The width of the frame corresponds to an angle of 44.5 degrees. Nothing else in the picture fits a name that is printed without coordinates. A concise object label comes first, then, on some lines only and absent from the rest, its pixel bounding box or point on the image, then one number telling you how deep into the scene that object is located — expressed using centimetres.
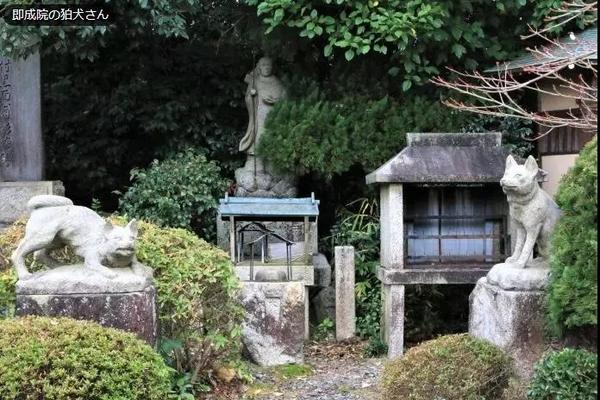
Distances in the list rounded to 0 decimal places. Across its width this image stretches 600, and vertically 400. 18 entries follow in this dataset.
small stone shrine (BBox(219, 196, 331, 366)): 812
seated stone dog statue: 646
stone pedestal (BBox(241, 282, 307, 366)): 810
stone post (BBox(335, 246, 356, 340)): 916
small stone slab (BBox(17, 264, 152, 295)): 601
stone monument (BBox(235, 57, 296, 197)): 1102
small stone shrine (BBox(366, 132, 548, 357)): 841
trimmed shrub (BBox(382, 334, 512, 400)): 555
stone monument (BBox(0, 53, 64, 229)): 1022
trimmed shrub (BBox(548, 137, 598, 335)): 536
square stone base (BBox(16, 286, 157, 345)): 601
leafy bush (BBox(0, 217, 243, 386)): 665
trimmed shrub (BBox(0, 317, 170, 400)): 494
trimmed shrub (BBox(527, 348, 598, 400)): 514
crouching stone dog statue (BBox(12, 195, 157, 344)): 601
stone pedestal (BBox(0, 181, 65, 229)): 1023
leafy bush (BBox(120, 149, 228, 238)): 1026
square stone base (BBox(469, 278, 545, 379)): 646
